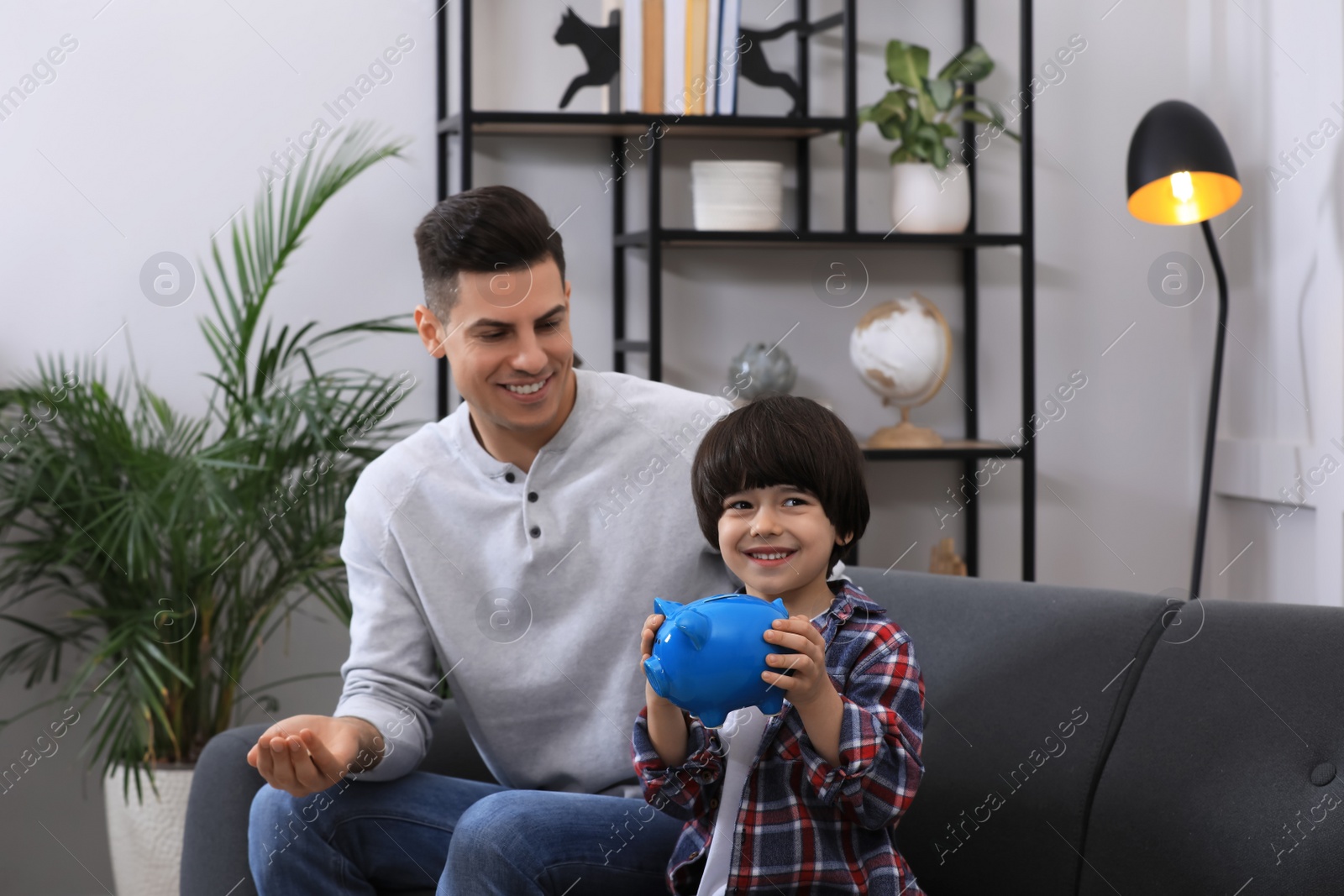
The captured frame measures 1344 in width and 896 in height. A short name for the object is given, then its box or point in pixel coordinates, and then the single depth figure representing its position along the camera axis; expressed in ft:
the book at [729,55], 8.62
